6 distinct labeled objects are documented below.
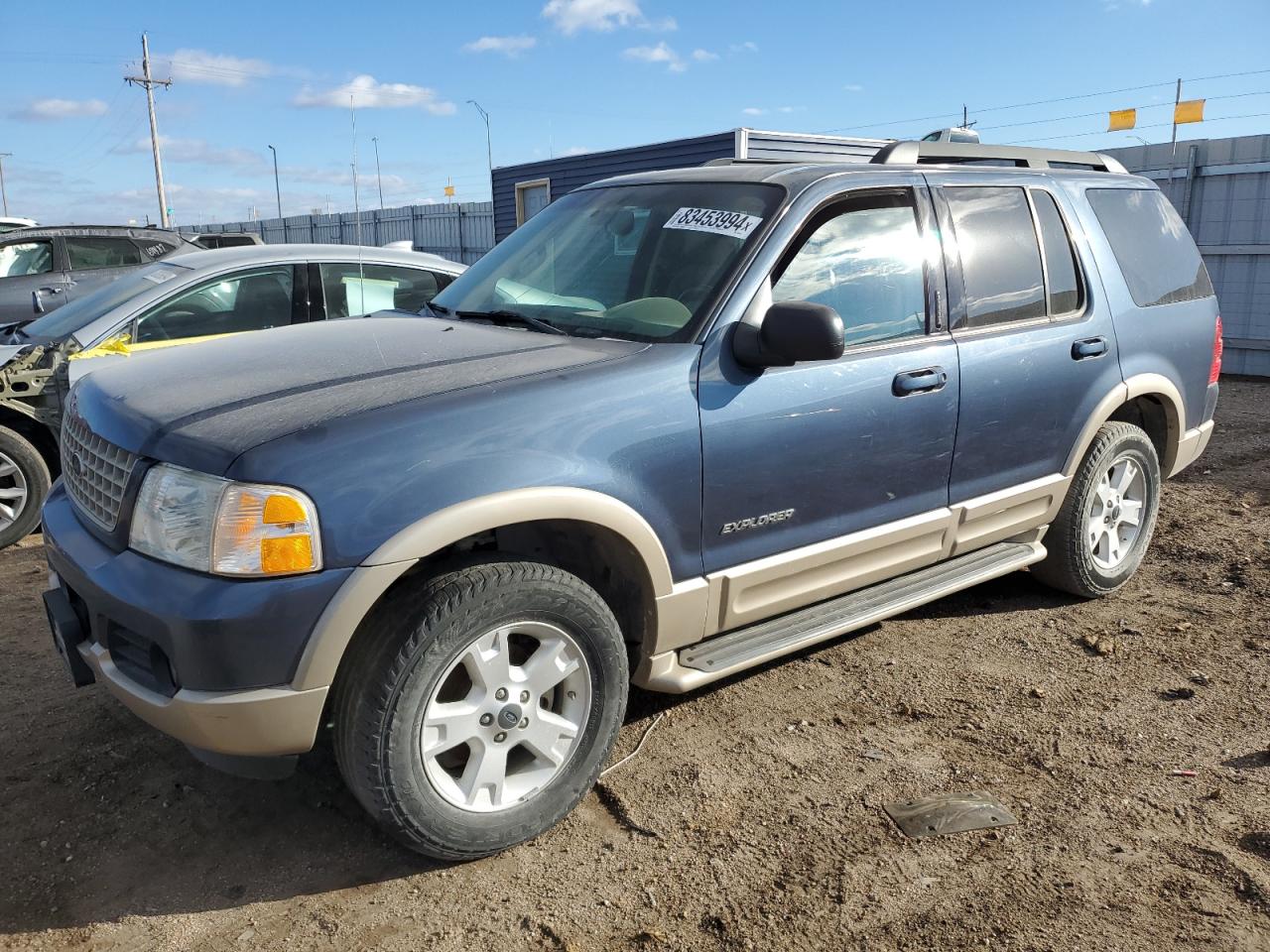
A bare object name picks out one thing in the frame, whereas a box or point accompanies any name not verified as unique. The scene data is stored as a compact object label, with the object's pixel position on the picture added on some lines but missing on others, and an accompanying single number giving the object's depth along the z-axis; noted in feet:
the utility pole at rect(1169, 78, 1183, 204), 39.78
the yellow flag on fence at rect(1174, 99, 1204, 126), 41.83
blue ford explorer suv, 8.18
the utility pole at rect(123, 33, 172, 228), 130.82
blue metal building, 50.98
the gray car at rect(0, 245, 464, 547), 18.57
